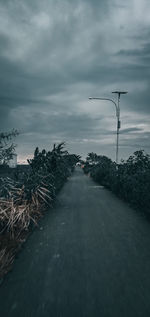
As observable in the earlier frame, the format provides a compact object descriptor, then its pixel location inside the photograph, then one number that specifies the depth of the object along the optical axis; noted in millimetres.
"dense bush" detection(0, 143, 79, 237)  6543
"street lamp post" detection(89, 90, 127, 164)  17266
